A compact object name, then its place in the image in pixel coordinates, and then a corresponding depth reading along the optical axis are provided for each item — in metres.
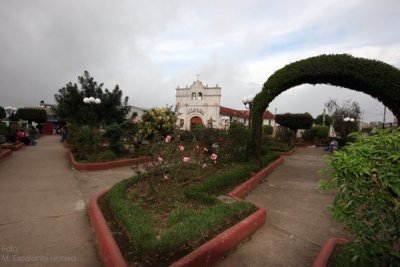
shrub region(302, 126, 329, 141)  27.16
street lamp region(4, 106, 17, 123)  22.74
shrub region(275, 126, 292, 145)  23.23
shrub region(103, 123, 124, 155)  11.10
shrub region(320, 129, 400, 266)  2.01
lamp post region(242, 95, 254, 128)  10.51
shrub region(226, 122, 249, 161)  8.65
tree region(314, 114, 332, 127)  51.41
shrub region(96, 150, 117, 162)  9.88
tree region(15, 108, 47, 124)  34.56
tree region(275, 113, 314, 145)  20.94
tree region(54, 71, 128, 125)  17.30
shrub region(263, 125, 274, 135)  31.87
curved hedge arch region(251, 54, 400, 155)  6.86
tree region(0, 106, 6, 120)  29.48
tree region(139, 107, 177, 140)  11.51
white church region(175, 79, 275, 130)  34.69
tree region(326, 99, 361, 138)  24.19
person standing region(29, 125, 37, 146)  18.22
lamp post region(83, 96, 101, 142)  12.55
